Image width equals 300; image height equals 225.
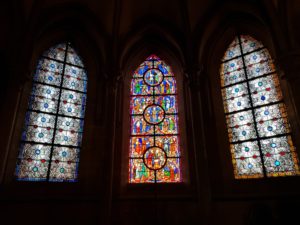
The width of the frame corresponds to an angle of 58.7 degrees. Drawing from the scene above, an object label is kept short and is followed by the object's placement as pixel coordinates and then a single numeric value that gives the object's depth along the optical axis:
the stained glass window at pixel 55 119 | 7.06
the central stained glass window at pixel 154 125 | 7.73
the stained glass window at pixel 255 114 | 6.81
